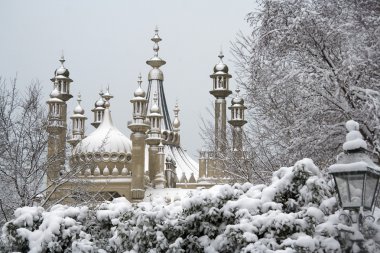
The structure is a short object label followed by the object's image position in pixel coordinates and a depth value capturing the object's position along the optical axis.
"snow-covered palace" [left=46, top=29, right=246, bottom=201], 33.88
